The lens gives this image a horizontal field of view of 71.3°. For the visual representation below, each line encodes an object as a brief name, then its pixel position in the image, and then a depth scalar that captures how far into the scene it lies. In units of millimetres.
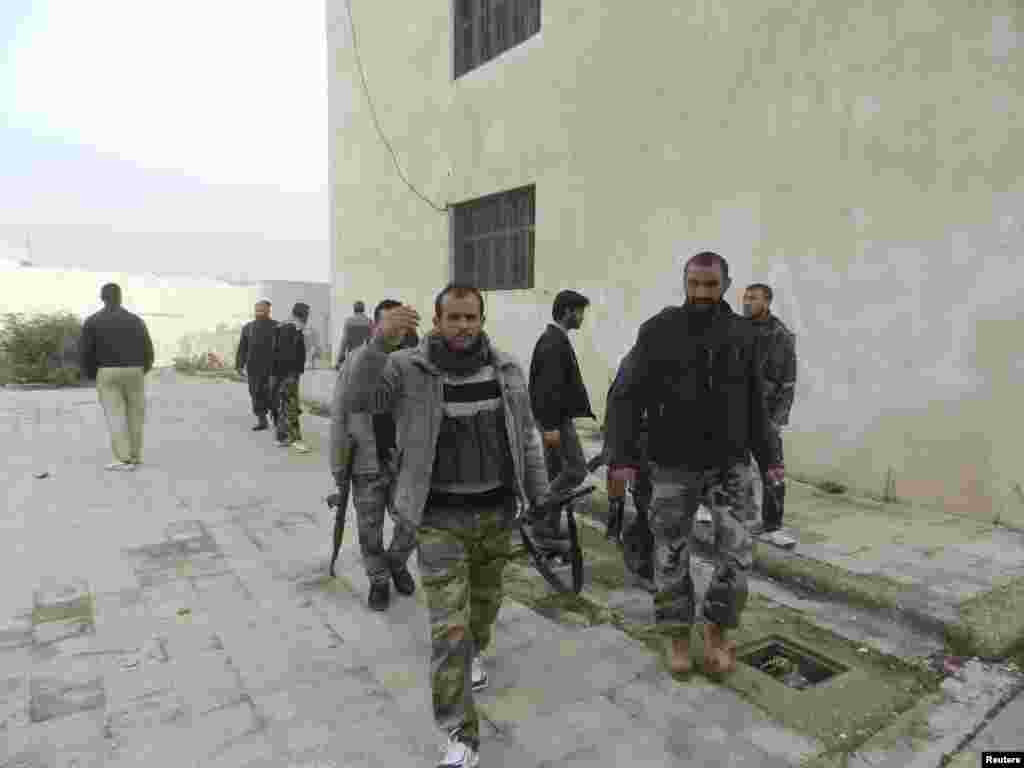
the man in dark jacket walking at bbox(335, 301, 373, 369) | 9302
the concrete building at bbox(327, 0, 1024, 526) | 5121
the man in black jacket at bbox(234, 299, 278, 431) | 9006
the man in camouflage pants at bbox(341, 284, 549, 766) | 2623
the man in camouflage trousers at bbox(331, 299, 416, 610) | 3893
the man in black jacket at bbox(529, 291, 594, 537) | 4574
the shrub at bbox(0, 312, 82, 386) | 15297
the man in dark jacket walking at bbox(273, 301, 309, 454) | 8266
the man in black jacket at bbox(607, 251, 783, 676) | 3064
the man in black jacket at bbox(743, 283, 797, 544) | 4770
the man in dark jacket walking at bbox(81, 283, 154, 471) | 7227
